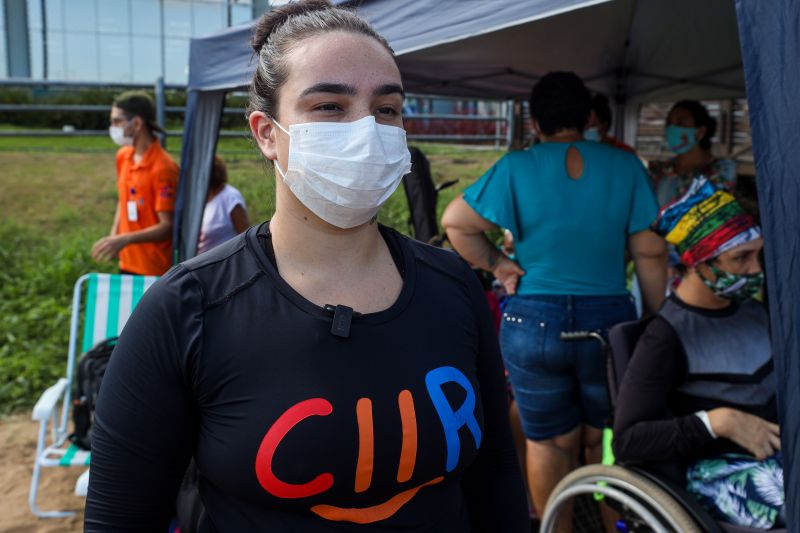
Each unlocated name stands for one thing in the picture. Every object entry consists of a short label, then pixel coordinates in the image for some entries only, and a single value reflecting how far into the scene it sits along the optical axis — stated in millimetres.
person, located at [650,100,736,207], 4371
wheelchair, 2078
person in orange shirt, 4402
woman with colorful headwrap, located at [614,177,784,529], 2189
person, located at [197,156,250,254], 4602
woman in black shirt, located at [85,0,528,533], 1135
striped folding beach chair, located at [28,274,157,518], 4270
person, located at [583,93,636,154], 4605
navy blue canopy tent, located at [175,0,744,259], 3656
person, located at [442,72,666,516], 2783
